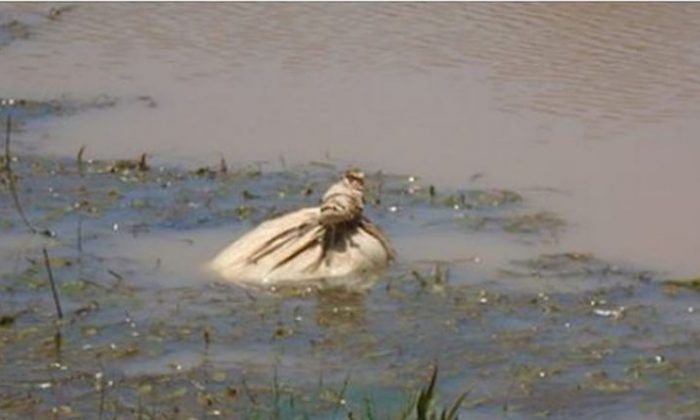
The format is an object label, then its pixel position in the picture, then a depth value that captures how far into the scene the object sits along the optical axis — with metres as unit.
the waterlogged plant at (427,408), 8.30
